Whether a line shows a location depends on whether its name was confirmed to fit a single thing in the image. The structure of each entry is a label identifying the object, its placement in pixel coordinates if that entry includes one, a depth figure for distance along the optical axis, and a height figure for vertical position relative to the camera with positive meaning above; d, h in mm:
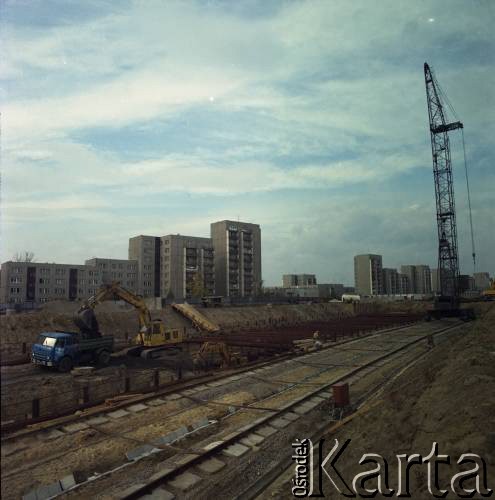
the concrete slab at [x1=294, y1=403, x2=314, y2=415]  15039 -5127
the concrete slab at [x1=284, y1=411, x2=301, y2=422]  14352 -5119
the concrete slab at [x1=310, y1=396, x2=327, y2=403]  16672 -5171
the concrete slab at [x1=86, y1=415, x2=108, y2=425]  14062 -5020
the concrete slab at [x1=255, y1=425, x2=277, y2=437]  12773 -5073
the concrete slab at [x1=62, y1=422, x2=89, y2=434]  13141 -4942
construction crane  64375 +10170
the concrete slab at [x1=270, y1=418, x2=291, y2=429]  13570 -5109
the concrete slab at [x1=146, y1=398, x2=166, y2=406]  16441 -5102
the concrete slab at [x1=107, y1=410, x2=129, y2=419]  14877 -5061
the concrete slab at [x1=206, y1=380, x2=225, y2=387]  19750 -5213
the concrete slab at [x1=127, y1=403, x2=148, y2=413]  15703 -5105
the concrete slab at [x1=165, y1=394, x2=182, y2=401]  17266 -5145
